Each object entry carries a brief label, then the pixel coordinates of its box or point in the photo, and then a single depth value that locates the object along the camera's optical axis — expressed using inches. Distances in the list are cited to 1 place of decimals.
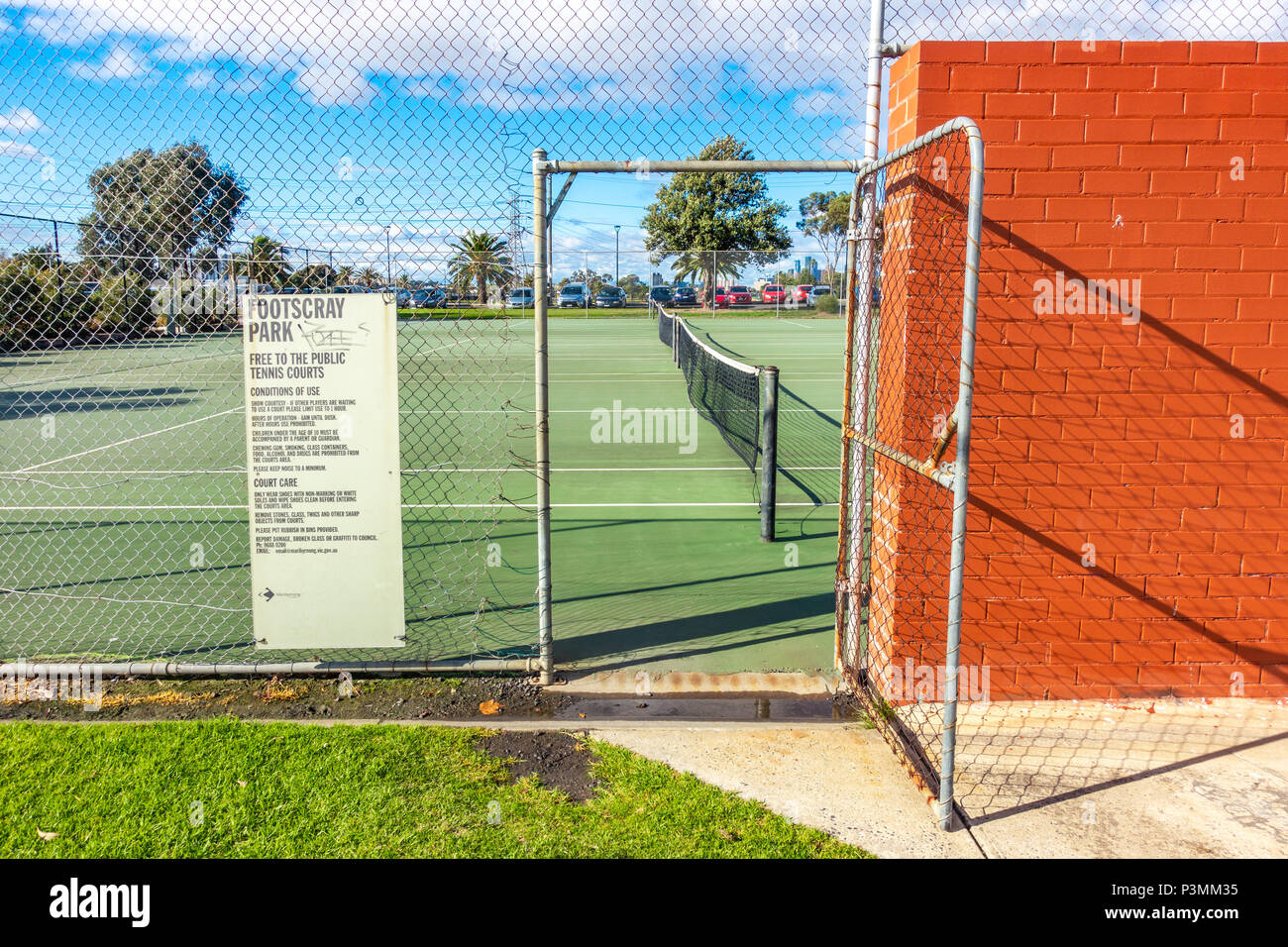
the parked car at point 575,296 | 1643.7
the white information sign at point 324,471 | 190.2
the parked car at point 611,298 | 1587.1
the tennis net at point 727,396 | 443.0
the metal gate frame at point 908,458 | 135.3
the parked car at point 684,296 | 1368.1
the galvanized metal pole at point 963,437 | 133.6
